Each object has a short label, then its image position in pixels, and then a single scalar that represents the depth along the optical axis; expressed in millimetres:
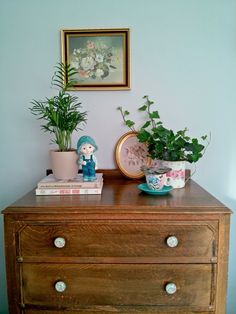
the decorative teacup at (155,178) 1037
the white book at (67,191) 1048
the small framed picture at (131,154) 1317
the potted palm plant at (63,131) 1111
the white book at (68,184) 1055
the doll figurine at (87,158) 1118
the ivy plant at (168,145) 1140
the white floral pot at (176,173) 1145
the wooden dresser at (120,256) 902
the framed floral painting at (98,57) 1292
